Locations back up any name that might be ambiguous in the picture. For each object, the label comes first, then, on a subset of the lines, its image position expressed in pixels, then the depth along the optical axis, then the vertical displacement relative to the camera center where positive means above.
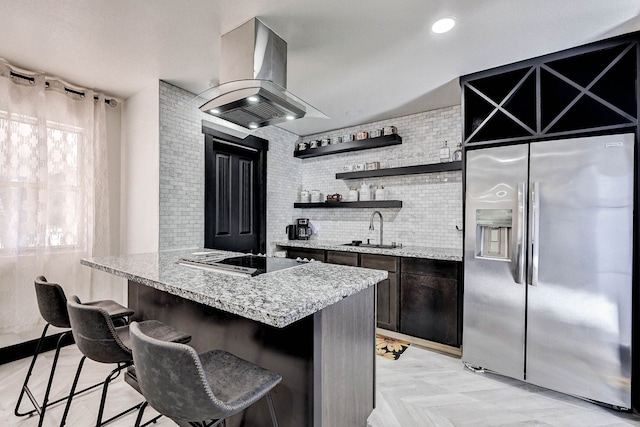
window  2.56 +0.23
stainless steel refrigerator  2.00 -0.38
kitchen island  1.20 -0.60
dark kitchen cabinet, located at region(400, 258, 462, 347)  2.82 -0.88
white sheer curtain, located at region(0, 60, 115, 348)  2.57 +0.18
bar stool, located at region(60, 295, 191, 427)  1.35 -0.60
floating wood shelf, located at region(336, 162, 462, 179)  3.32 +0.51
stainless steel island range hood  1.86 +0.90
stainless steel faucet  3.97 -0.12
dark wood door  3.49 +0.18
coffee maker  4.49 -0.27
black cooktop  1.70 -0.35
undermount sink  3.63 -0.43
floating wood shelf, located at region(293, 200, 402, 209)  3.73 +0.10
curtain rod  2.64 +1.20
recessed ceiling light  1.98 +1.30
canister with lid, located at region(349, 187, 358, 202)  4.14 +0.25
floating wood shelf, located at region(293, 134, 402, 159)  3.77 +0.91
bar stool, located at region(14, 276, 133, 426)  1.75 -0.59
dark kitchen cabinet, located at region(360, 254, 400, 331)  3.16 -0.88
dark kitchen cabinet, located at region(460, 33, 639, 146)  2.15 +1.01
